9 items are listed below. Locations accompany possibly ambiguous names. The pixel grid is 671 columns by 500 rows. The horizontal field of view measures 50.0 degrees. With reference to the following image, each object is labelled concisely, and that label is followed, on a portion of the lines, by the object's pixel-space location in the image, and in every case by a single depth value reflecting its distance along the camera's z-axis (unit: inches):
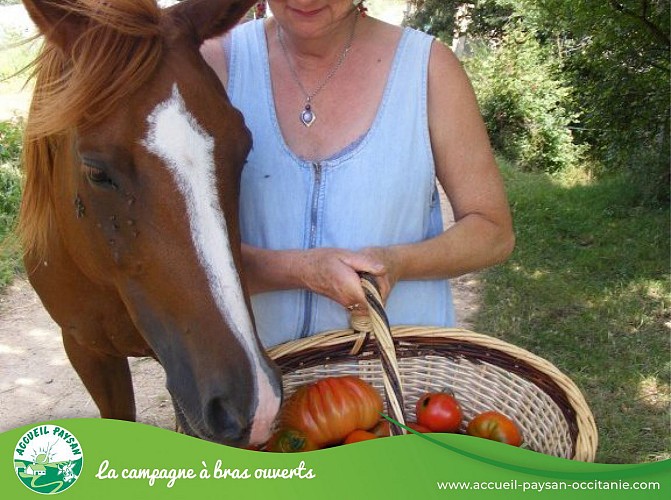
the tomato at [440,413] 67.9
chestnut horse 58.0
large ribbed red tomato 66.5
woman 73.9
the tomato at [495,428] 64.7
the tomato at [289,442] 64.1
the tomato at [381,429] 69.6
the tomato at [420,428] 66.1
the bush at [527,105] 393.7
